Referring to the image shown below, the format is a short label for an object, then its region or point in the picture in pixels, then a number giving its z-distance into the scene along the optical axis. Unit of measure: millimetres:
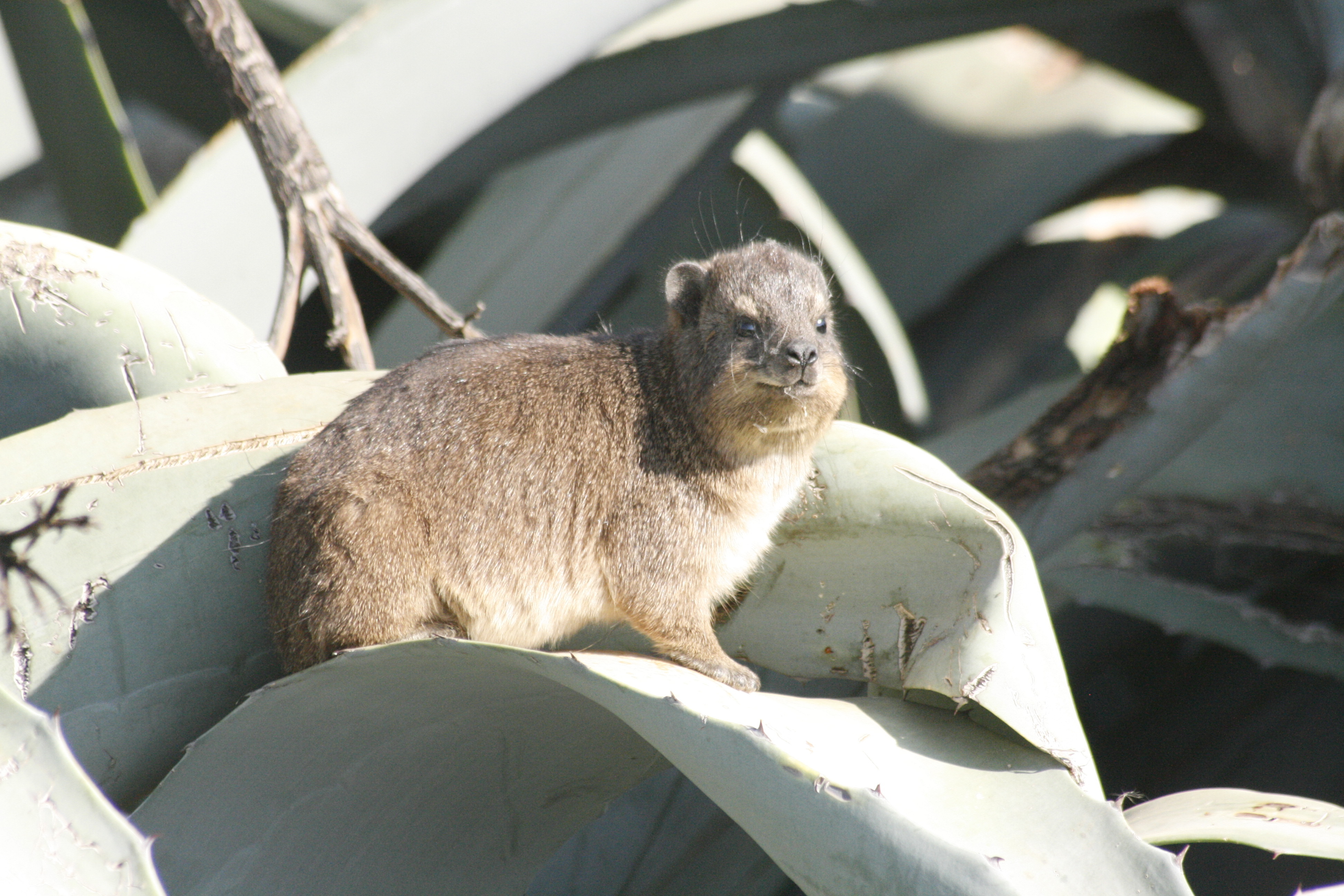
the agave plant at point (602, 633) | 2898
